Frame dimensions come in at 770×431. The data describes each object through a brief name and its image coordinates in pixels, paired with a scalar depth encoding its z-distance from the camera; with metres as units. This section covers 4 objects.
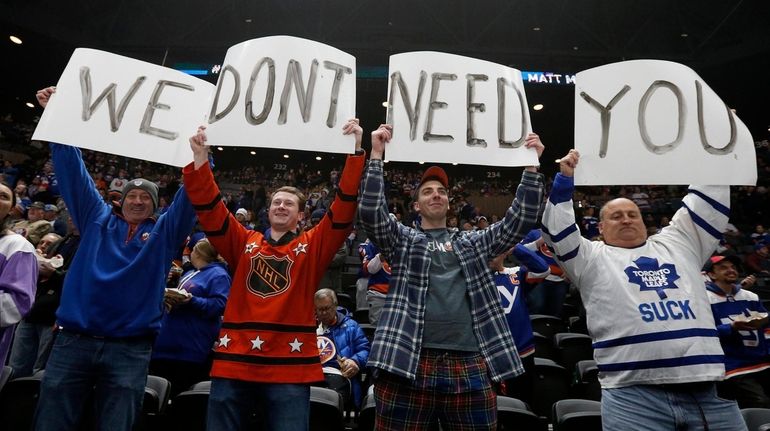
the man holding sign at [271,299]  1.74
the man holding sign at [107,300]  1.87
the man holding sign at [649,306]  1.59
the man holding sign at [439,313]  1.62
